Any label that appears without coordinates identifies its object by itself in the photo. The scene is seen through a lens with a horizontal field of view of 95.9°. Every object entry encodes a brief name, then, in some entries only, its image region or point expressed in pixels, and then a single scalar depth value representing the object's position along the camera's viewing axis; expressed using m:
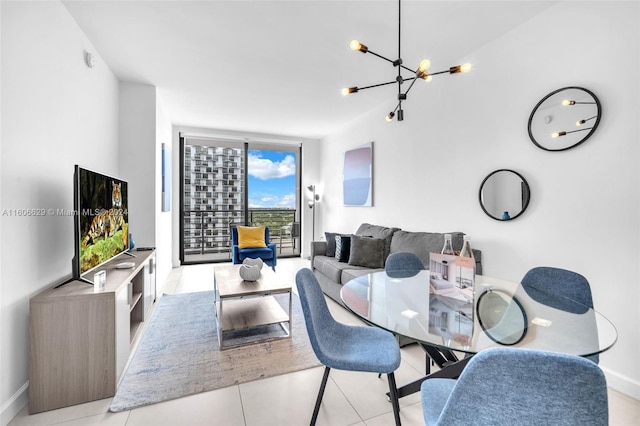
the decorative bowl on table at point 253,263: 2.92
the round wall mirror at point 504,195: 2.44
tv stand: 1.69
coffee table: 2.49
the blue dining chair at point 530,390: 0.67
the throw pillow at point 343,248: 3.81
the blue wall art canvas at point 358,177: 4.62
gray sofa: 3.05
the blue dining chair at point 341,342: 1.41
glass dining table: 1.20
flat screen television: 1.95
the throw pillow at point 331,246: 4.24
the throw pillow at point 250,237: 4.89
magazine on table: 1.69
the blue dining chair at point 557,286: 1.62
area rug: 1.90
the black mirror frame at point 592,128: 1.98
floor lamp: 6.43
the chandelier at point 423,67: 1.57
